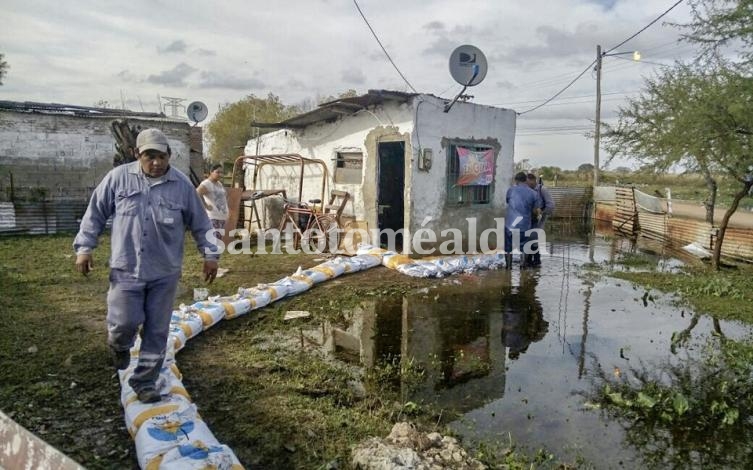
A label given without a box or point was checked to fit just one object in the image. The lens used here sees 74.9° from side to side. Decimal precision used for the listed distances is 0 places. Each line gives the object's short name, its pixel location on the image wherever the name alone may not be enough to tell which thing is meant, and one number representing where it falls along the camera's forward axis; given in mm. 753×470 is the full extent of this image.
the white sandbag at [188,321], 4762
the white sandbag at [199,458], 2479
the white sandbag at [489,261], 9055
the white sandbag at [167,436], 2607
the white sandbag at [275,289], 6412
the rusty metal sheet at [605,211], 18536
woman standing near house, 7953
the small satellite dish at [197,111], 15680
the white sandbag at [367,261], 8578
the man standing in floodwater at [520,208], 8648
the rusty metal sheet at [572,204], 20641
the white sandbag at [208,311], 5125
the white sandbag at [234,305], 5559
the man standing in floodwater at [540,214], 9164
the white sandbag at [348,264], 8266
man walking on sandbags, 3211
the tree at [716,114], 7582
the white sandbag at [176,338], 4273
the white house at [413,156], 9836
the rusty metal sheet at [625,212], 15820
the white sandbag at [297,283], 6816
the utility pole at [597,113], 17700
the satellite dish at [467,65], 9492
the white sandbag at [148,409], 2956
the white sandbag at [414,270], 8234
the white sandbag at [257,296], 6035
